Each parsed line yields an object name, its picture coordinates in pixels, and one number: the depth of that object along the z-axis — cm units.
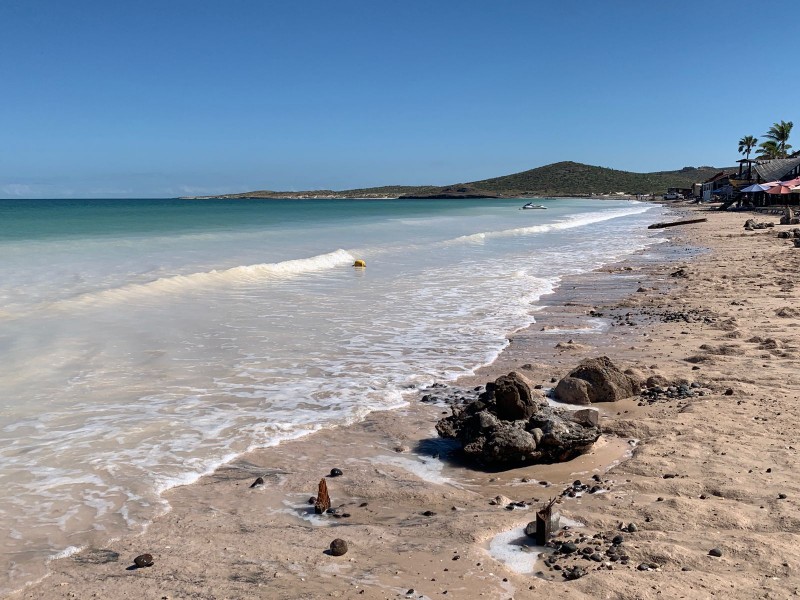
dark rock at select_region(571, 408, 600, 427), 562
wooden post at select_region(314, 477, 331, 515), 458
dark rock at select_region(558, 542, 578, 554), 388
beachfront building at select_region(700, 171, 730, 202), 7588
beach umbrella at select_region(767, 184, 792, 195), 4378
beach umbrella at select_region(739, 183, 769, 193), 4593
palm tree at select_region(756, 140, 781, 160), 8028
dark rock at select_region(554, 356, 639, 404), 683
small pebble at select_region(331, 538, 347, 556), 392
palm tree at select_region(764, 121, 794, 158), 8162
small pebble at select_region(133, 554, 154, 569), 386
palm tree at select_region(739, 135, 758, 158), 9268
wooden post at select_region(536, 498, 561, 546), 399
